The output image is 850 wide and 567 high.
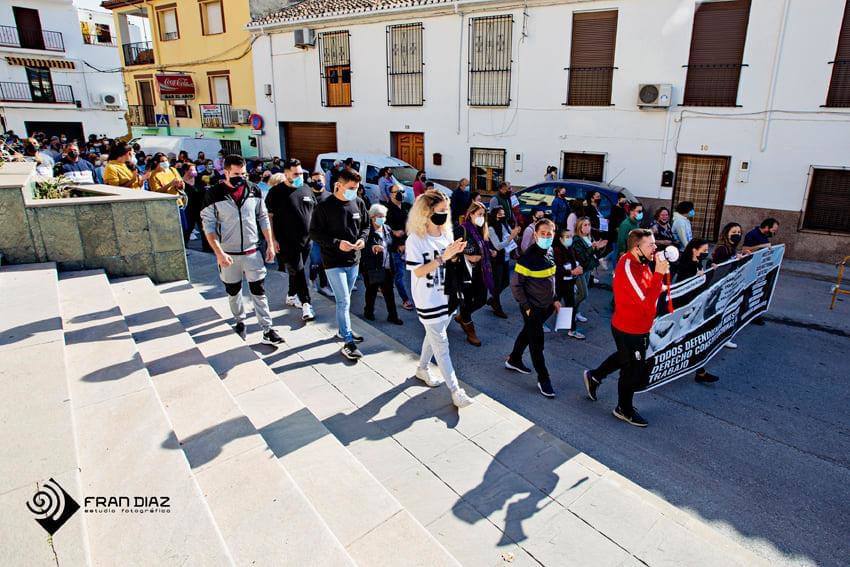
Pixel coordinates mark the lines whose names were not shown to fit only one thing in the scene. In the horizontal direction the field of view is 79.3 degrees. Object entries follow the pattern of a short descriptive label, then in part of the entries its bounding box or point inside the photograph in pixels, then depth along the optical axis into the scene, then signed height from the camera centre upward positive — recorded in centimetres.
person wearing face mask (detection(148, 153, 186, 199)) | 846 -75
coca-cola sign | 2255 +198
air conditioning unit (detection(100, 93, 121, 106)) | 3072 +195
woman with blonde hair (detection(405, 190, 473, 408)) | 419 -103
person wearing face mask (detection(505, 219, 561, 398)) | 508 -149
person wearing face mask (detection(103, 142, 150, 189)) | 775 -54
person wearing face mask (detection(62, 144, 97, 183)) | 1181 -68
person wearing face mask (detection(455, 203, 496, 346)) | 626 -161
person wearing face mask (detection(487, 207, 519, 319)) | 742 -172
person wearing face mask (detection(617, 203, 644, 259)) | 775 -134
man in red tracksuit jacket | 445 -145
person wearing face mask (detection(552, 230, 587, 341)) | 629 -160
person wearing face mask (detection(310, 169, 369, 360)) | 528 -103
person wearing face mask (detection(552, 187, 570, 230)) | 1027 -151
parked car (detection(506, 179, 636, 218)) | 1072 -129
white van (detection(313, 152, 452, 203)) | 1386 -93
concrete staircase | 238 -181
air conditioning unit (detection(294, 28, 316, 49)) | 1769 +317
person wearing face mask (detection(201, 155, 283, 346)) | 504 -97
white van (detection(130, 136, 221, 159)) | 1923 -46
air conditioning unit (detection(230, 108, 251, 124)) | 2106 +70
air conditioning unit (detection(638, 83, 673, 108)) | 1177 +83
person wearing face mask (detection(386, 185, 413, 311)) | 711 -123
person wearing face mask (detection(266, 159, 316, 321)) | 630 -108
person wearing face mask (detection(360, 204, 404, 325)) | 649 -153
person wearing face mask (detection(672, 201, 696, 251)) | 810 -143
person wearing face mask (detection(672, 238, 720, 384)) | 630 -153
